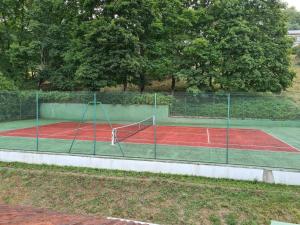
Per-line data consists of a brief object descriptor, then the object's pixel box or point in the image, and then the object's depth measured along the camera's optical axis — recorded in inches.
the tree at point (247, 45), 1013.2
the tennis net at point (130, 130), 545.5
